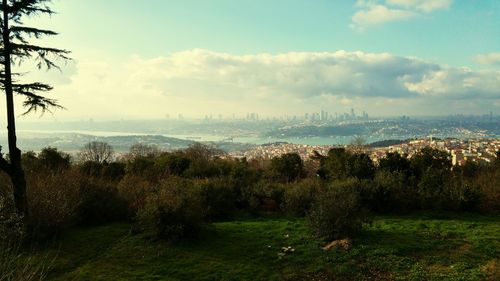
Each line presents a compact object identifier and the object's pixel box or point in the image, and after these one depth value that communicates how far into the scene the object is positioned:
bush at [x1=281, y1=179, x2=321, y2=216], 16.41
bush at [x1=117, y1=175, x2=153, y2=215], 15.77
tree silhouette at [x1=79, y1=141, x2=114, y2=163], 40.94
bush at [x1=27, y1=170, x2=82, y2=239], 12.31
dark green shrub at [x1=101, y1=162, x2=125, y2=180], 24.64
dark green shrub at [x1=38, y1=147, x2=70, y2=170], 23.93
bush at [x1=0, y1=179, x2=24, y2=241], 10.45
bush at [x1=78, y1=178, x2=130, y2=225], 15.19
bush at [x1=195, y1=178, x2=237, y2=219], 16.03
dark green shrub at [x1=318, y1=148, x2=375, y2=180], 19.74
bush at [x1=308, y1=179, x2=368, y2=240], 10.78
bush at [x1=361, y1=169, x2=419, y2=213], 16.20
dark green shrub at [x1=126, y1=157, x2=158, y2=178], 23.80
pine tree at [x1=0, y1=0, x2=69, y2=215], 12.20
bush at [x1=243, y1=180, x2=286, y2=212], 17.55
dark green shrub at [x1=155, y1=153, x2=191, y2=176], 25.25
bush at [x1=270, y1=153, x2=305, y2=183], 25.84
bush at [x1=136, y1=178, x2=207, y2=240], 11.57
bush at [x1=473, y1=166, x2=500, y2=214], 16.03
